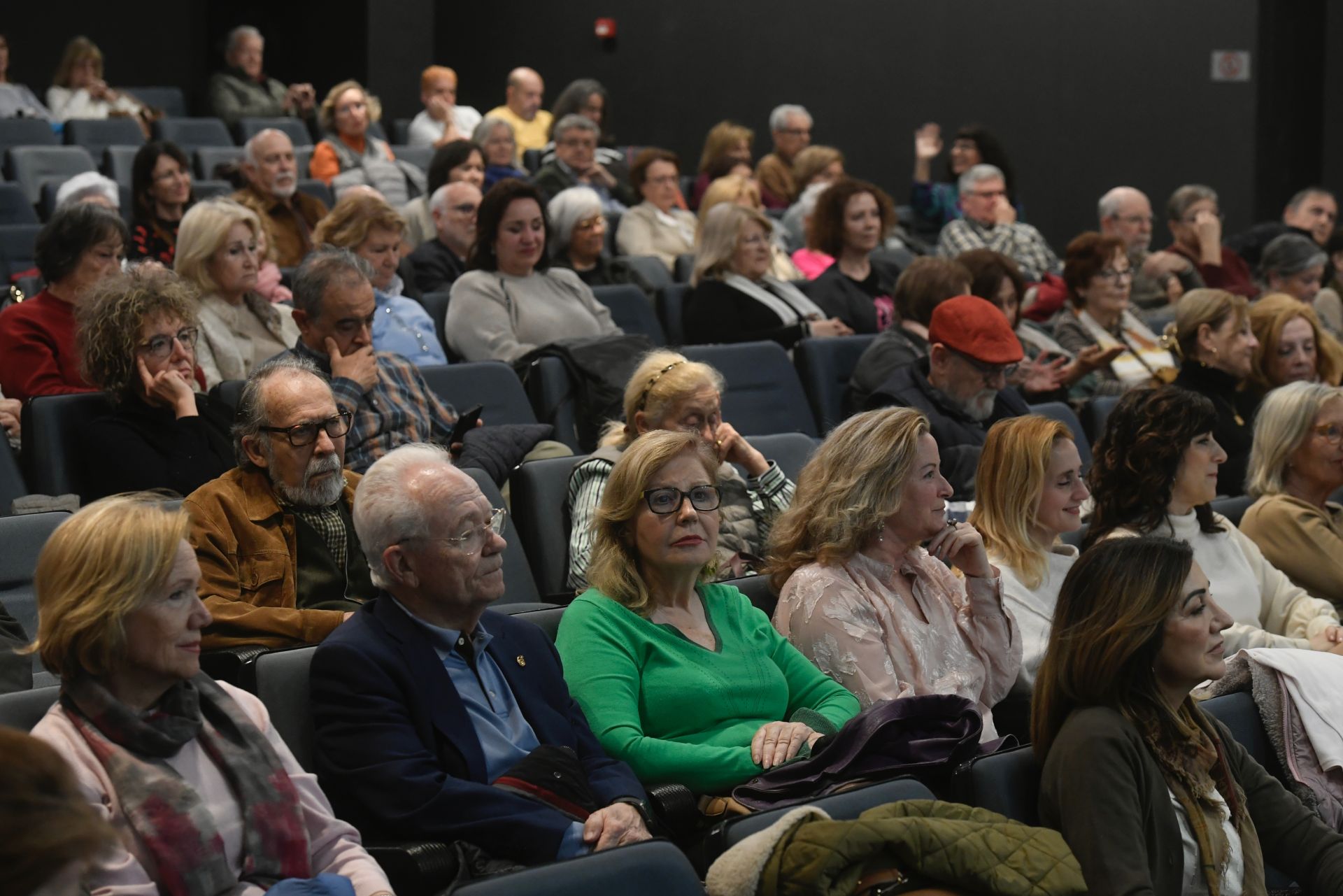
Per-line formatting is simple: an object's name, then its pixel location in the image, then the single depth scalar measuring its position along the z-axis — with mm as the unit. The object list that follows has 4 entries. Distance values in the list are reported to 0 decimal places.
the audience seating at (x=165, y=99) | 9906
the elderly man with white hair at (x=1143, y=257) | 6855
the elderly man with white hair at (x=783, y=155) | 8641
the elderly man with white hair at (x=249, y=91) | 9273
